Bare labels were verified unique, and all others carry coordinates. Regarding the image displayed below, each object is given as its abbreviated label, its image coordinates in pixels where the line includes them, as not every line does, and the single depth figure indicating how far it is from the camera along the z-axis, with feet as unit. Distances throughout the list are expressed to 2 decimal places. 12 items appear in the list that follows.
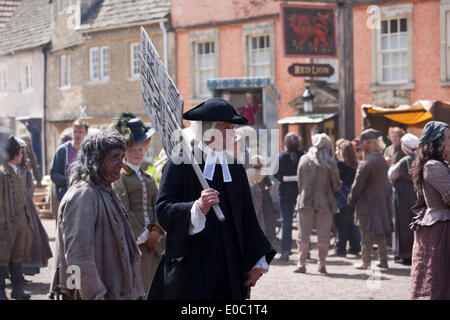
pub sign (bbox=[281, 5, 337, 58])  55.88
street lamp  60.75
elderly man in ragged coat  12.73
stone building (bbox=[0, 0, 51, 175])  92.94
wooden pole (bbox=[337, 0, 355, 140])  45.75
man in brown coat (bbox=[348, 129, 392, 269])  32.09
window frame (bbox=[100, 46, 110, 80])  84.84
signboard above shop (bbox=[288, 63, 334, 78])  51.38
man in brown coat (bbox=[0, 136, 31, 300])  26.12
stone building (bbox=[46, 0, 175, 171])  79.46
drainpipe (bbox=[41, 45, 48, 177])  91.86
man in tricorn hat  13.80
